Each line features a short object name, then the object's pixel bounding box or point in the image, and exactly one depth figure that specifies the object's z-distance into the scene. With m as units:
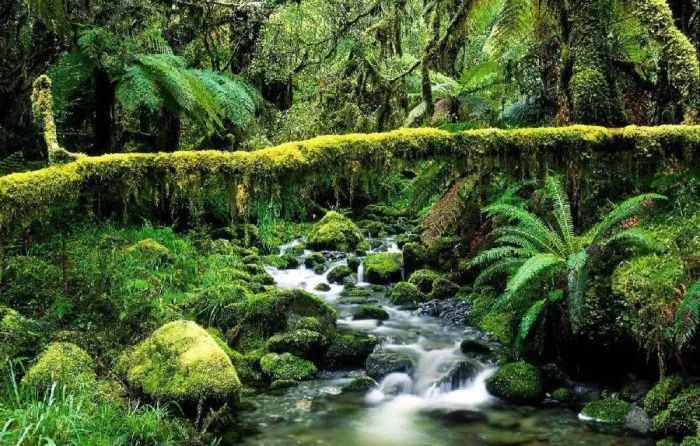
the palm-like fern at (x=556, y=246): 5.61
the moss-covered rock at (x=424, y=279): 9.35
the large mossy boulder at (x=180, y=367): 4.79
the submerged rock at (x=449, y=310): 7.99
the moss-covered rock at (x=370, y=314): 8.19
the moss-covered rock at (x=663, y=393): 4.74
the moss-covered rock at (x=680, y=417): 4.42
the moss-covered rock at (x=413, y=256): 10.10
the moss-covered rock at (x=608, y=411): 5.03
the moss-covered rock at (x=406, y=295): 8.88
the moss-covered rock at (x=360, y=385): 6.05
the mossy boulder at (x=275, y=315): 6.92
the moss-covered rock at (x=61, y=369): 4.39
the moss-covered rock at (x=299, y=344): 6.57
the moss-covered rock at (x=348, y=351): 6.63
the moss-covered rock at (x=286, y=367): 6.20
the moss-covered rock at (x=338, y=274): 10.34
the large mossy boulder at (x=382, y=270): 10.20
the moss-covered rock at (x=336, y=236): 12.39
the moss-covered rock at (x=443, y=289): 8.96
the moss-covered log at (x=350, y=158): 3.18
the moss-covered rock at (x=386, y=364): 6.38
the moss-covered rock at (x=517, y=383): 5.61
